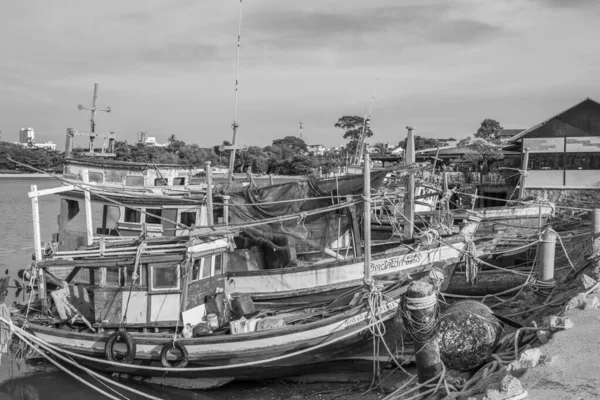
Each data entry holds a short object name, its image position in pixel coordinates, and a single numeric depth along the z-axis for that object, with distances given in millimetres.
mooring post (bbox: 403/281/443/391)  6567
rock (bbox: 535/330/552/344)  6628
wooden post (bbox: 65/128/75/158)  17864
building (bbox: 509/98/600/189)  31922
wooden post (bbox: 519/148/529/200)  23831
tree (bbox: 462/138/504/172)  36344
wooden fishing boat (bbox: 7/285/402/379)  10438
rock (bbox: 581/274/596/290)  8941
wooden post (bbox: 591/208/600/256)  12735
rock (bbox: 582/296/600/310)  7617
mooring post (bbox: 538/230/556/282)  12711
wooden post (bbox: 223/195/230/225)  13907
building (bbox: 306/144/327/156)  115225
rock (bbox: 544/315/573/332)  6676
